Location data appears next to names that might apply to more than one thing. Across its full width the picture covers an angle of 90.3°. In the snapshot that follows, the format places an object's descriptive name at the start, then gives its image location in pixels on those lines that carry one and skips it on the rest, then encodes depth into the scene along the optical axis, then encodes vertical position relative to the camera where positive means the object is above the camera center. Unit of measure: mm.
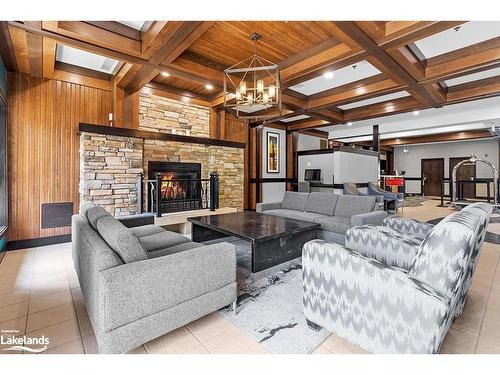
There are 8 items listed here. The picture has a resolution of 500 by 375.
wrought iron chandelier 2936 +1092
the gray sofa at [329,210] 3527 -443
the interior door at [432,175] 11945 +464
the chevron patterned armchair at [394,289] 1245 -584
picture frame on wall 7602 +1015
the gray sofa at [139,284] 1382 -626
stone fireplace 4082 +463
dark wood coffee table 2627 -538
